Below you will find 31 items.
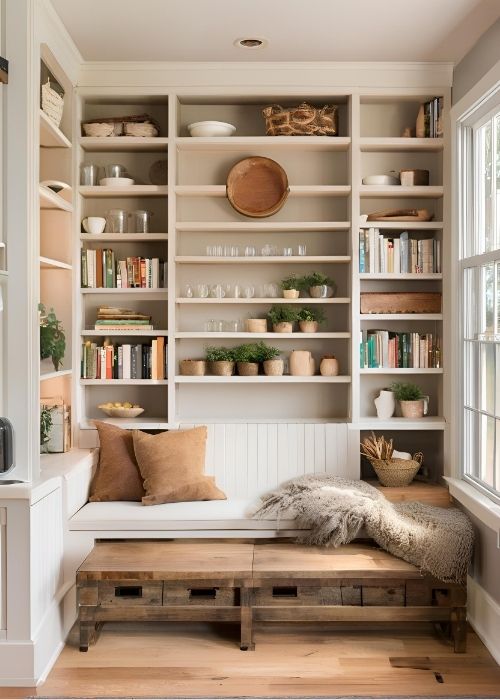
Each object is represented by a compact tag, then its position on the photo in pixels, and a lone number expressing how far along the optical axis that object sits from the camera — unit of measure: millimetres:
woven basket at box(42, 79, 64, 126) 4039
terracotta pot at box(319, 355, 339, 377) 4754
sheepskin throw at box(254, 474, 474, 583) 3773
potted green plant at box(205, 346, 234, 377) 4727
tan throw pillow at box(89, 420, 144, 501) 4383
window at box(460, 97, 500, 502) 3934
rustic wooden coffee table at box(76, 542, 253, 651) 3699
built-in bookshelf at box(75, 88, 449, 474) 4750
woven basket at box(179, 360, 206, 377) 4730
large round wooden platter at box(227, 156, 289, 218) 4781
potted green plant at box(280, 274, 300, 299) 4746
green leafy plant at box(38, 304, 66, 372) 4185
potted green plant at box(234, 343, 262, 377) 4727
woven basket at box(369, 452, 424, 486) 4527
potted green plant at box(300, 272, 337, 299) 4754
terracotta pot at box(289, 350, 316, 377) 4762
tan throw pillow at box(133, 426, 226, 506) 4301
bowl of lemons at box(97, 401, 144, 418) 4750
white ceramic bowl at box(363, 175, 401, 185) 4727
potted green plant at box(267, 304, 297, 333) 4750
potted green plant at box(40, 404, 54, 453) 4387
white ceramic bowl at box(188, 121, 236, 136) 4660
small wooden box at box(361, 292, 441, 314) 4746
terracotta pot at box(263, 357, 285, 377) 4723
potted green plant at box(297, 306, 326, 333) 4758
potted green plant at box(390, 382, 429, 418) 4738
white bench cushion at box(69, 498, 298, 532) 4066
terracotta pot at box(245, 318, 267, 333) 4758
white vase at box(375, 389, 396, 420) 4801
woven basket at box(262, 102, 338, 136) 4652
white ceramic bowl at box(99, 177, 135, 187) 4707
